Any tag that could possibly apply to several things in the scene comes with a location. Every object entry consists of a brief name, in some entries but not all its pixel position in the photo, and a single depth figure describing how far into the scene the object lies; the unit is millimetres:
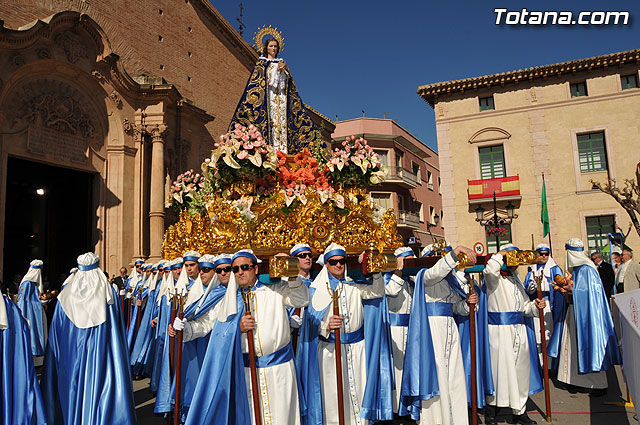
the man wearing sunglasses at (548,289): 7352
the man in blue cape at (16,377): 4402
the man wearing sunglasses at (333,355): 4555
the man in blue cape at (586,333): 6098
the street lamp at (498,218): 20141
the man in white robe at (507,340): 5348
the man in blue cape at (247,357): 3643
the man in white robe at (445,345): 4719
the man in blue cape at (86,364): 4504
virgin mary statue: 7074
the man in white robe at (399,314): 5686
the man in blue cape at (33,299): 8719
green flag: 18594
